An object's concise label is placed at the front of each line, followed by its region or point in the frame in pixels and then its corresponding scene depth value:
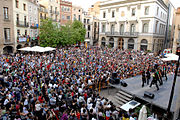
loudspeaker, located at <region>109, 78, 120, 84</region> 13.13
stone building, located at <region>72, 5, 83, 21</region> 50.63
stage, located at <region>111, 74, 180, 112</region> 9.92
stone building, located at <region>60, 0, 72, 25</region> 46.91
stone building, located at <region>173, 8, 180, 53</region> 29.46
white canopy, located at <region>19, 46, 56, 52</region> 20.21
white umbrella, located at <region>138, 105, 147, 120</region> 7.11
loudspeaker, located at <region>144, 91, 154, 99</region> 10.28
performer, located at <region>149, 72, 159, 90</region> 11.64
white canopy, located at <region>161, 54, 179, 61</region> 18.17
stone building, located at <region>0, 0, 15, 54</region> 23.85
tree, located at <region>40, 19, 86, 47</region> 28.75
